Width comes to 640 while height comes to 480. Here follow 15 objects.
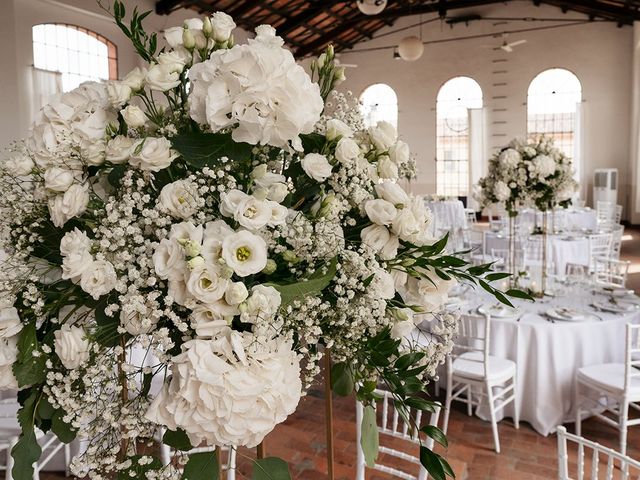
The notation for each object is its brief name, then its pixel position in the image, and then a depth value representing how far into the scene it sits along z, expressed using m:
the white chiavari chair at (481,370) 3.86
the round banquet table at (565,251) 8.05
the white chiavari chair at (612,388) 3.61
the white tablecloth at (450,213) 12.50
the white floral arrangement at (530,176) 4.41
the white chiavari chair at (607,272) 5.64
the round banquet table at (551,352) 4.03
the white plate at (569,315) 4.05
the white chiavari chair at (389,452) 2.08
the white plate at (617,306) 4.21
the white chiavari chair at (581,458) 1.60
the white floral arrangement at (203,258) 0.76
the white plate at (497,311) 4.18
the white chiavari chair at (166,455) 1.90
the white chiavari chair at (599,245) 8.20
